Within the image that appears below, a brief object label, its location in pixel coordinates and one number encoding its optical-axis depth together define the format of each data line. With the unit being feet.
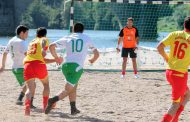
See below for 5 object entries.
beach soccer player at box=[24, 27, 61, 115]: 45.54
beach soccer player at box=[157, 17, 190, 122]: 38.16
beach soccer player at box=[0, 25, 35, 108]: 48.69
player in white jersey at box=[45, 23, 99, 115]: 43.76
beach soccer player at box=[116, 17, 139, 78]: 79.97
